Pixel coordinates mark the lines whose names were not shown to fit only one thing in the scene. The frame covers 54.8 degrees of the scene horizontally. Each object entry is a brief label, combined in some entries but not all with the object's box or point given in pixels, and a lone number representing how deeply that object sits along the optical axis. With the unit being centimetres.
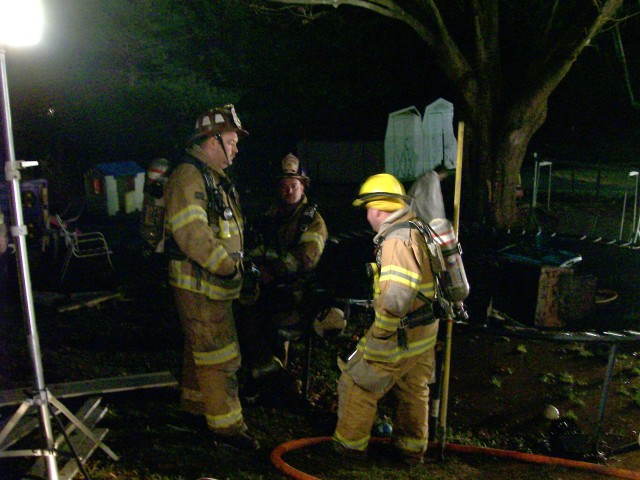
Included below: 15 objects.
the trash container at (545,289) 754
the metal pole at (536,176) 1132
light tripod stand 310
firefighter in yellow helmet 367
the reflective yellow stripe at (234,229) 425
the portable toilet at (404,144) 2023
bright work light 307
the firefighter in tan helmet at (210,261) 392
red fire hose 391
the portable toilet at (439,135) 2017
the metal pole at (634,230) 1064
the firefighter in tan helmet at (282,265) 498
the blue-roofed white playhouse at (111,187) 1455
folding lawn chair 878
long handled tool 399
